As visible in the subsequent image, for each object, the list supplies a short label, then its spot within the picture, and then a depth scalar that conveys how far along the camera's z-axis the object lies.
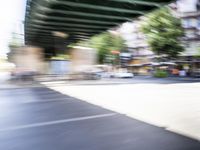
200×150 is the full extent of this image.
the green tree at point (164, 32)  41.00
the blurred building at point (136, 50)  60.52
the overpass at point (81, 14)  8.72
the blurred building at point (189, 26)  48.80
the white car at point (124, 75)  43.69
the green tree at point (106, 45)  57.53
